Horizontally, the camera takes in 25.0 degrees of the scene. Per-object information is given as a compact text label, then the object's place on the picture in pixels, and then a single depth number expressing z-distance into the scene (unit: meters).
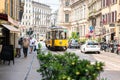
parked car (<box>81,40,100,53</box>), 29.24
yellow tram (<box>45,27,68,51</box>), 33.82
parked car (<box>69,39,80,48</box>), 46.09
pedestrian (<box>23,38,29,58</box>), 21.21
